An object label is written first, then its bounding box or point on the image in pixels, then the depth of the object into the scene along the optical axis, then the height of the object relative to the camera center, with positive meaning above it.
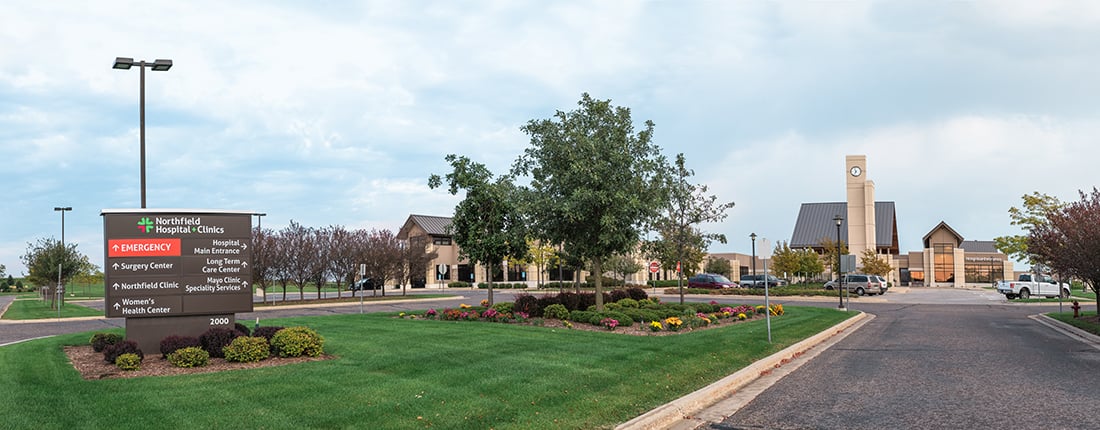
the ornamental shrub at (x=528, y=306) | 22.11 -1.82
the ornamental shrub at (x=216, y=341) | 12.64 -1.56
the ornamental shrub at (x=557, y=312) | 21.09 -1.92
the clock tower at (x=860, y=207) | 74.19 +3.56
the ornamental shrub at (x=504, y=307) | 23.03 -1.96
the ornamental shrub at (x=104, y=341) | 13.70 -1.66
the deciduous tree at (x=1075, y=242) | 22.34 -0.13
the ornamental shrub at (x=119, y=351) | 12.15 -1.64
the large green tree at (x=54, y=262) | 37.94 -0.46
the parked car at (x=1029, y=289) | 49.09 -3.44
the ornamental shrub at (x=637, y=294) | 27.30 -1.88
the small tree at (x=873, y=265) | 69.62 -2.28
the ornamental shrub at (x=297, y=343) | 12.66 -1.64
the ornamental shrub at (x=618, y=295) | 26.37 -1.85
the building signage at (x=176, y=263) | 13.08 -0.21
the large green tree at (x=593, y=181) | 21.69 +1.98
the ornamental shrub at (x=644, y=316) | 20.71 -2.04
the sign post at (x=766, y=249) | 16.70 -0.14
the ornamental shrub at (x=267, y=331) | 13.68 -1.54
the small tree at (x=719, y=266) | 86.19 -2.75
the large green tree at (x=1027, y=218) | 47.28 +1.53
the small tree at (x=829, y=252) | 64.89 -0.92
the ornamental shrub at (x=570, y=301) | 22.52 -1.71
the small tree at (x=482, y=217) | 26.05 +1.09
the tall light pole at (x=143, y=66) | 16.66 +4.32
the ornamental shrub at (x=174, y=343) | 12.51 -1.58
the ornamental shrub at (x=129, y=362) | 11.48 -1.72
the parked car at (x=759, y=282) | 59.16 -3.53
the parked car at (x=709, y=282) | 59.88 -3.19
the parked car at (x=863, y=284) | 52.09 -3.09
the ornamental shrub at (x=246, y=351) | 12.21 -1.68
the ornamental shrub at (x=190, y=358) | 11.78 -1.72
